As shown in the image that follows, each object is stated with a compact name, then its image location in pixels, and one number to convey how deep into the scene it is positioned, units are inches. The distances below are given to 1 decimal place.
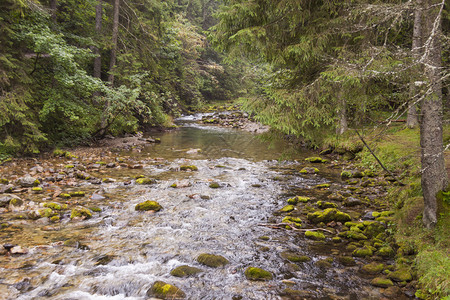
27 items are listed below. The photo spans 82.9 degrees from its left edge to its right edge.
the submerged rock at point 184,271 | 171.2
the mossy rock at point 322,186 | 350.0
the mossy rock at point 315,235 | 217.8
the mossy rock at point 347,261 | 179.3
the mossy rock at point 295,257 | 187.8
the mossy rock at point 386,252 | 184.2
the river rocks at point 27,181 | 303.7
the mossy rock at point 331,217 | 245.3
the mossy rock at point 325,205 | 275.7
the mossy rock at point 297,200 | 300.6
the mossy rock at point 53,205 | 256.7
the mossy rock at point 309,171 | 432.5
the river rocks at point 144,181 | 364.7
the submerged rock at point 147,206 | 275.0
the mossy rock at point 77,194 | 298.4
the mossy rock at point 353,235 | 211.8
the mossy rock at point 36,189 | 294.6
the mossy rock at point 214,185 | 363.3
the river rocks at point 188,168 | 456.2
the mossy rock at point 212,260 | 183.2
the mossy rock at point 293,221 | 242.0
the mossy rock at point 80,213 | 245.4
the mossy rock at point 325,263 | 179.9
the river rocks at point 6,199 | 252.2
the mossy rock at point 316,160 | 502.6
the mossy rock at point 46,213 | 239.4
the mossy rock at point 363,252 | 187.5
